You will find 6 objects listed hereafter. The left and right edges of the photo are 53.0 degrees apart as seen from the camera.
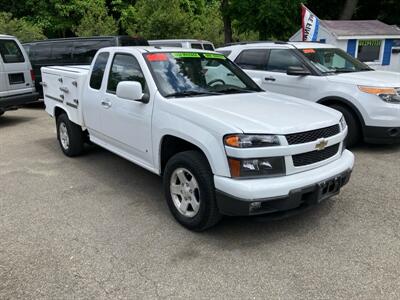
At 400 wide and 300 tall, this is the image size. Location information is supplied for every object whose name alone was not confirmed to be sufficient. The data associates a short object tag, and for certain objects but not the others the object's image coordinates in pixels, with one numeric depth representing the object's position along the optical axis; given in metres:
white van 9.27
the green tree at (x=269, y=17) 14.60
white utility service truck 3.47
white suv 6.35
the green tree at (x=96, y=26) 22.30
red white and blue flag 12.52
